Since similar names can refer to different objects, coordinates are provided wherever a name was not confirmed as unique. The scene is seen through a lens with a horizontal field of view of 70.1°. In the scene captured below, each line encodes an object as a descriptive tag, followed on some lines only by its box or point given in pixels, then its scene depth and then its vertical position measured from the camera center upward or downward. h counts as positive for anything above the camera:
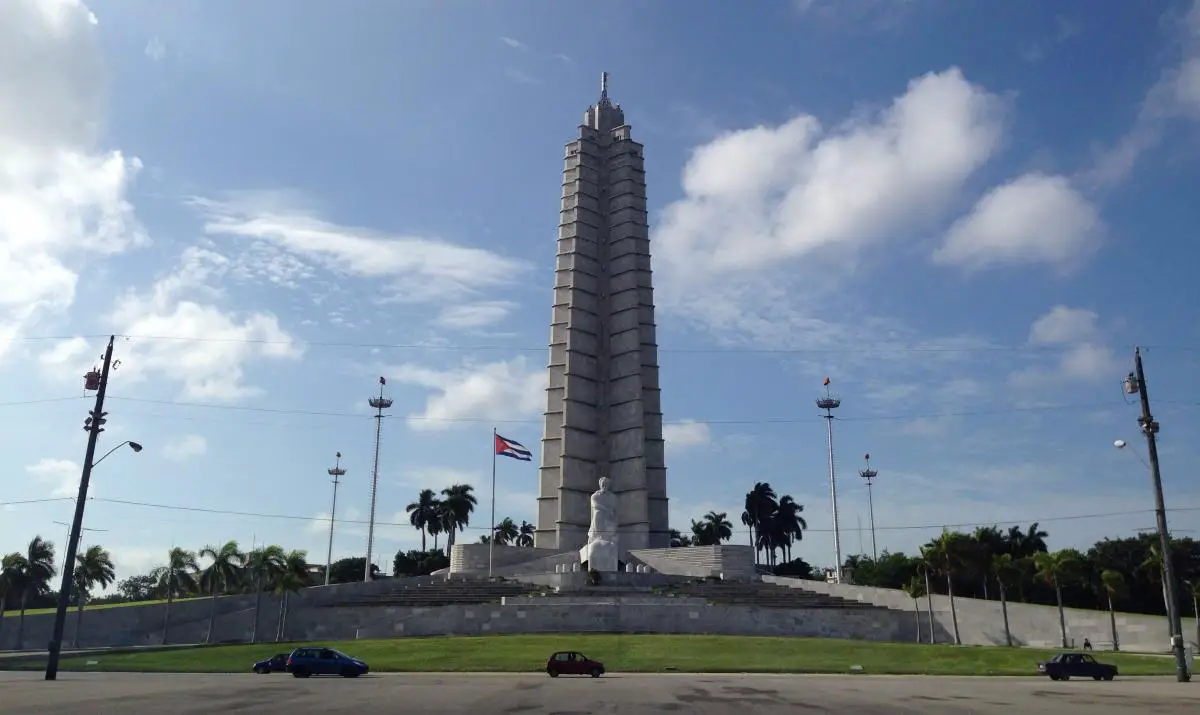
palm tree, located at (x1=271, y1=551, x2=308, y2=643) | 51.75 +0.07
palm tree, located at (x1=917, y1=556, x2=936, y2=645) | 50.12 +0.89
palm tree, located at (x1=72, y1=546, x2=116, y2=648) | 55.75 +0.41
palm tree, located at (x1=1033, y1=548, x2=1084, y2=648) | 46.47 +0.89
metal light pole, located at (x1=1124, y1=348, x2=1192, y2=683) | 27.12 +3.27
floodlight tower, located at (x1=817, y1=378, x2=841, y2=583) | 76.25 +8.52
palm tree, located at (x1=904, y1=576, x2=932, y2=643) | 51.41 -0.50
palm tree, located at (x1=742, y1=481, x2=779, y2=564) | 102.44 +8.71
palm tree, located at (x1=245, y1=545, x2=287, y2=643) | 51.91 +0.82
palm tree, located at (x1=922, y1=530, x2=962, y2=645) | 48.94 +1.70
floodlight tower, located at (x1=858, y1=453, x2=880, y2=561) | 98.56 +12.18
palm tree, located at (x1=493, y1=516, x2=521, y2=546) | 112.07 +6.14
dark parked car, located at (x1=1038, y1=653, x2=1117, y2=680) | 28.09 -2.67
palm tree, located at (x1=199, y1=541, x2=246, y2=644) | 53.84 +0.40
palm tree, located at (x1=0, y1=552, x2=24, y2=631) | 54.09 +0.05
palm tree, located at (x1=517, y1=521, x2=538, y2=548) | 111.66 +5.79
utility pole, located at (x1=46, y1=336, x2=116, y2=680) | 26.06 +2.36
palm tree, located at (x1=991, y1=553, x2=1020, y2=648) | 47.69 +0.72
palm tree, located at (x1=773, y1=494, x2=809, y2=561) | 102.56 +7.12
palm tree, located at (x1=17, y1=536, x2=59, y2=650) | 54.72 +0.44
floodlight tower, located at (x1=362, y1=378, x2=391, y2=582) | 73.88 +13.14
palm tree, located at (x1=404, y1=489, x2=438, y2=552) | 99.19 +7.67
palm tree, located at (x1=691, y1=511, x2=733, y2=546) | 105.00 +6.18
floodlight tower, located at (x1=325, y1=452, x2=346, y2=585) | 81.88 +9.79
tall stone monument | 79.19 +20.92
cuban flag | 64.19 +9.49
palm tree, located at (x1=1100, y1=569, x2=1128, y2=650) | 45.19 -0.09
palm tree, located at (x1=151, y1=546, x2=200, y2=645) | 54.41 +0.32
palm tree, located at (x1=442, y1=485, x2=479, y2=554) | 97.69 +7.87
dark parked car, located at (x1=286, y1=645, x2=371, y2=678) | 27.97 -2.72
